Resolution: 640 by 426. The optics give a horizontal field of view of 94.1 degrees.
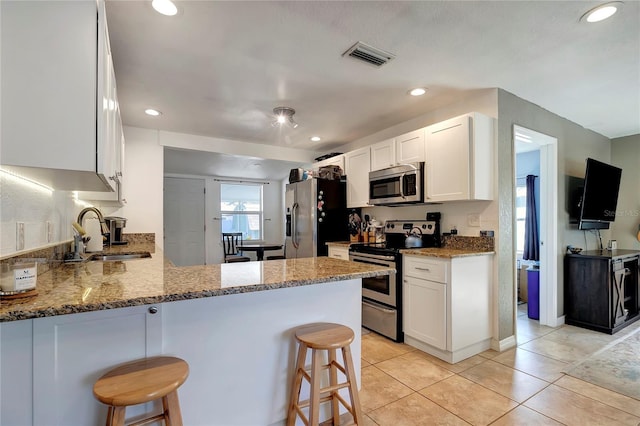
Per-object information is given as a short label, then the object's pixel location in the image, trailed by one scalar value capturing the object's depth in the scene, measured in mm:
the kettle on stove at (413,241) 3170
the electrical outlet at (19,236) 1434
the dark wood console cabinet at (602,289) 3219
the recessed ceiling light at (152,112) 3150
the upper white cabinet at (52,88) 1058
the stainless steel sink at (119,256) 2473
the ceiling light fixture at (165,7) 1625
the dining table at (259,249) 5230
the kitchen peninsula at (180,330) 1024
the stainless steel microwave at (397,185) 3100
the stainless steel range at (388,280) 2965
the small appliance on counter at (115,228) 3283
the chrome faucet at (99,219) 2402
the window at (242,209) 7078
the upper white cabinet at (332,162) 4340
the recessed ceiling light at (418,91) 2732
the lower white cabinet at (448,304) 2539
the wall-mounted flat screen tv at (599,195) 3396
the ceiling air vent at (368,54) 2053
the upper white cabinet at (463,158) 2660
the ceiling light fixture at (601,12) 1676
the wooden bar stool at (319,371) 1387
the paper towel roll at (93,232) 2678
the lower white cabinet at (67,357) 1009
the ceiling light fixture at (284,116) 3139
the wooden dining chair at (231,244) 6590
